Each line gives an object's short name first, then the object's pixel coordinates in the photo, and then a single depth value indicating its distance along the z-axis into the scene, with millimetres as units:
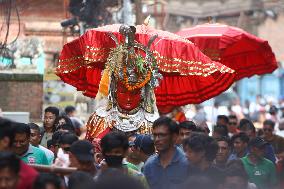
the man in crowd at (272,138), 15508
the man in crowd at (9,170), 7500
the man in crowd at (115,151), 9016
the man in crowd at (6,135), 9023
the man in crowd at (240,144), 13812
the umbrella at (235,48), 16906
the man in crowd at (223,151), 11830
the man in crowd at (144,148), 11133
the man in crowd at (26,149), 10055
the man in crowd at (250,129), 13750
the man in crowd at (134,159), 11088
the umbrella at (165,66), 13500
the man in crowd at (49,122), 14336
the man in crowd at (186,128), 12531
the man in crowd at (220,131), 14164
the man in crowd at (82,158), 8859
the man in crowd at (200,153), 9461
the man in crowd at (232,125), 17547
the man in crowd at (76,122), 18053
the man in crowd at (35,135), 11981
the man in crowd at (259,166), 11996
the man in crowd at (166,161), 9562
